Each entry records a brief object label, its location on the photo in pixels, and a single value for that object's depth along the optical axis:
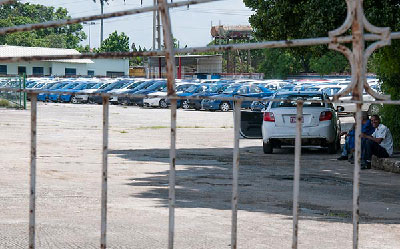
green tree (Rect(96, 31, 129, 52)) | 113.81
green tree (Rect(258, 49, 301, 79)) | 93.19
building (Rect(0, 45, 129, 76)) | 80.25
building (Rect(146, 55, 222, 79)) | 86.31
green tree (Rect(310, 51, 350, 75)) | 85.06
